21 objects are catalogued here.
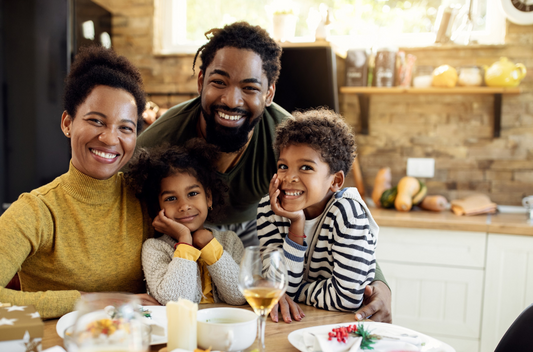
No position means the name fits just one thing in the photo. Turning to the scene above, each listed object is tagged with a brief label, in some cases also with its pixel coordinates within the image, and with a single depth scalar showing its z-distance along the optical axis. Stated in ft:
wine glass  2.65
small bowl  2.66
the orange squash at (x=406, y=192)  8.73
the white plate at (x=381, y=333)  2.89
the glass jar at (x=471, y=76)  8.73
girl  3.86
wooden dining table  2.91
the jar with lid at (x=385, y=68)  9.05
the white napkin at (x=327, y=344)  2.83
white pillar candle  2.59
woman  3.72
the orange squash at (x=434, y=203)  8.79
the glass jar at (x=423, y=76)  9.02
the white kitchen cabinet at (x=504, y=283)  7.61
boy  3.93
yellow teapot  8.54
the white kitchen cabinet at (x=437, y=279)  7.83
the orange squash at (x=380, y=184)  9.21
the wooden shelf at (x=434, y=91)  8.63
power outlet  9.55
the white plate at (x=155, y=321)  2.87
